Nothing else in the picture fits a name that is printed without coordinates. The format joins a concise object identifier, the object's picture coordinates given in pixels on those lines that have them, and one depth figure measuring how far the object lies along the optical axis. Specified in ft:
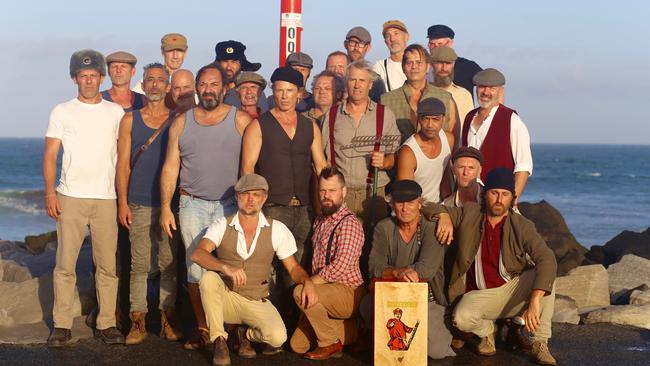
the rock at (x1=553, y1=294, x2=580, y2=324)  26.78
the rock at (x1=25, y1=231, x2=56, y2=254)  51.83
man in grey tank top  22.75
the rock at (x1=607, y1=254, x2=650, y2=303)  33.44
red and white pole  31.65
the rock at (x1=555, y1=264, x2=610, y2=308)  29.78
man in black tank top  22.89
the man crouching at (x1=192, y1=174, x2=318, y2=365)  21.50
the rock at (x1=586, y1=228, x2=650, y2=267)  45.39
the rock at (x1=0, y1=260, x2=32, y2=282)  33.35
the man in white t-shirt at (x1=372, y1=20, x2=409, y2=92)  29.43
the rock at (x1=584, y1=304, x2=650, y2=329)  26.61
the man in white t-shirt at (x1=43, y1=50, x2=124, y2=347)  23.04
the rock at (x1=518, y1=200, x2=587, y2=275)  40.98
